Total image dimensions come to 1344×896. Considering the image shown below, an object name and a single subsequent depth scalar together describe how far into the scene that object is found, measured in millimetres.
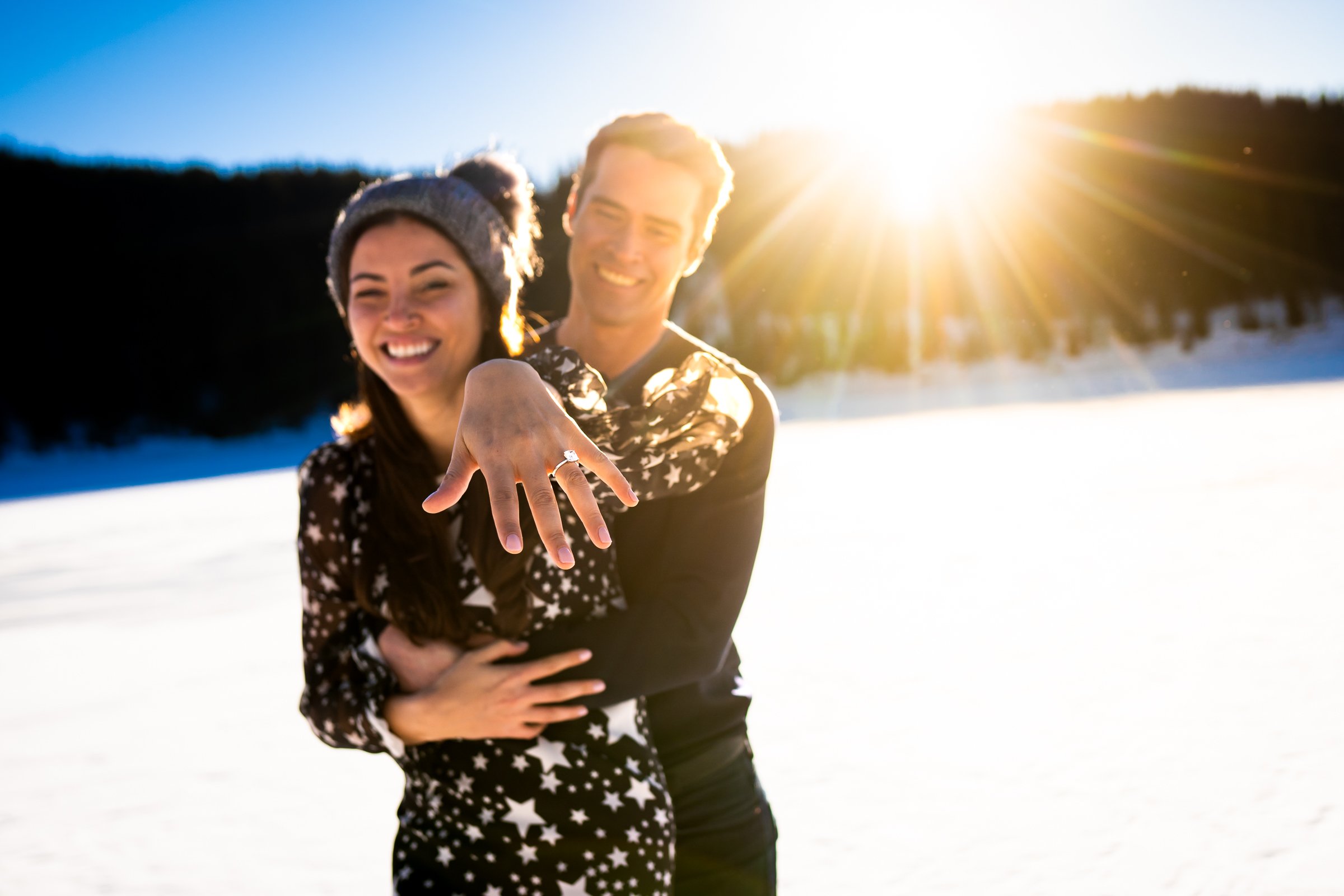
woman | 1141
